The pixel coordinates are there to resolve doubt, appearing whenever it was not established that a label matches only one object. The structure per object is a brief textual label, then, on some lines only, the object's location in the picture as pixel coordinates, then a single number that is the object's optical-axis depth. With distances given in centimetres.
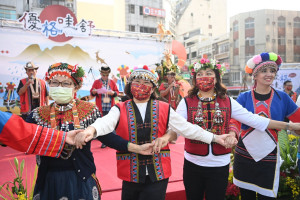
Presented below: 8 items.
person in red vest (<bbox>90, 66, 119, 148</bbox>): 605
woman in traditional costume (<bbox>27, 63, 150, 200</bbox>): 194
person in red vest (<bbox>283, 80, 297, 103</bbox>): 851
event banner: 830
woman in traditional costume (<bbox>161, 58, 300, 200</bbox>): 245
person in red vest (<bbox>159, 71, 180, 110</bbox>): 660
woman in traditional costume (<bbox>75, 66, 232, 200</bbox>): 214
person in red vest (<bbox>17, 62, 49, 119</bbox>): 556
